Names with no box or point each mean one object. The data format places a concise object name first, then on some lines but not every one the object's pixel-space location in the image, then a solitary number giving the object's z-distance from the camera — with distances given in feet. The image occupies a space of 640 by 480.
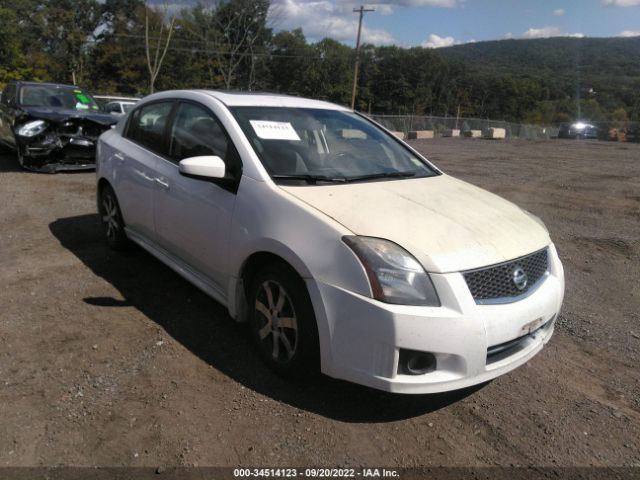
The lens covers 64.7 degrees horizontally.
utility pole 133.67
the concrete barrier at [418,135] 105.60
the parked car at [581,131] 129.59
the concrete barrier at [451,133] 126.68
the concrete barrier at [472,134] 124.67
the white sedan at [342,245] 7.95
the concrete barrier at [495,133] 126.89
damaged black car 28.30
